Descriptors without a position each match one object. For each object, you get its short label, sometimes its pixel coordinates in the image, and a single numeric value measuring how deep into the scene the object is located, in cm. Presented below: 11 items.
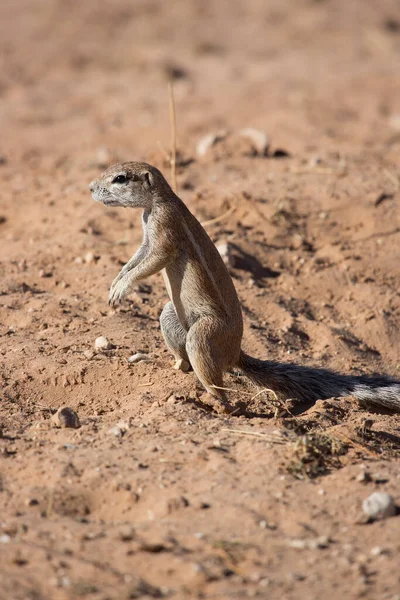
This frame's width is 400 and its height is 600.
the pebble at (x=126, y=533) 751
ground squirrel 1115
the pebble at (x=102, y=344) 1220
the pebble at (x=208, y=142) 2034
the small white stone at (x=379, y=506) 794
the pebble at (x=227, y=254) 1477
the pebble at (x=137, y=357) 1184
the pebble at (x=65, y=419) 992
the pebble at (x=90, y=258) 1490
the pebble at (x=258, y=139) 2031
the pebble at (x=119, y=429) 970
